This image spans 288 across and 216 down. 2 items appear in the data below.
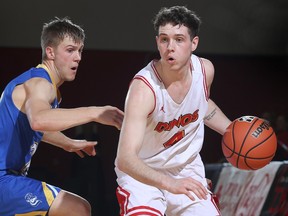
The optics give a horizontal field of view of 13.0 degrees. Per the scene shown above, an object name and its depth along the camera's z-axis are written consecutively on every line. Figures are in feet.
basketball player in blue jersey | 25.06
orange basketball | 27.01
